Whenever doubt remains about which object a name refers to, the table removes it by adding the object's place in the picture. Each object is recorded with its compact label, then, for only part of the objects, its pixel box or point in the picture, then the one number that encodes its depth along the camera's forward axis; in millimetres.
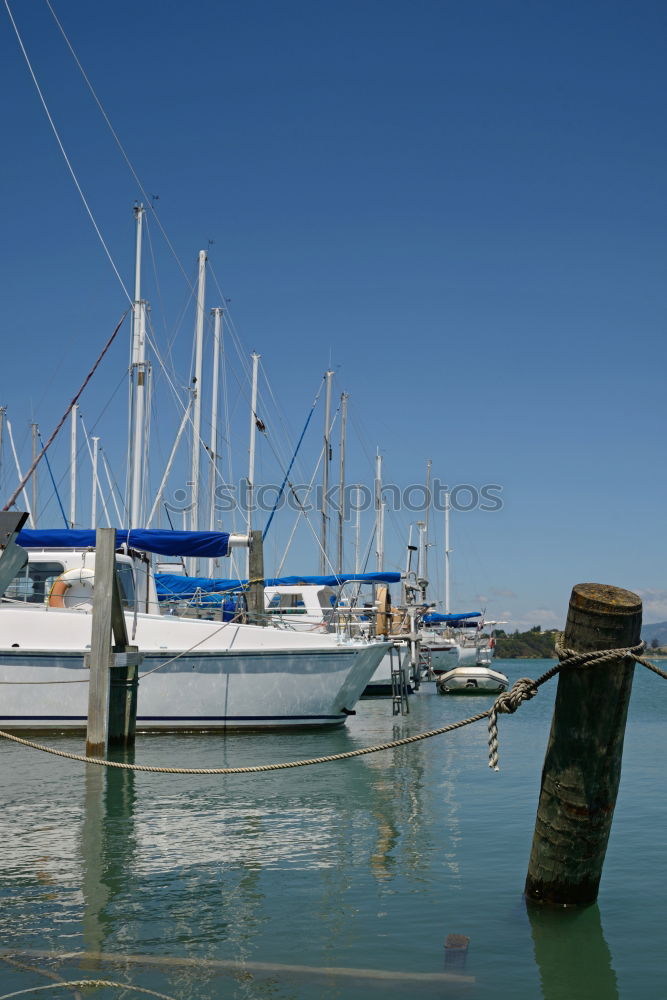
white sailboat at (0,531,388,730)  18250
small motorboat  39562
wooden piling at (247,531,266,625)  22369
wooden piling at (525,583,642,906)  5645
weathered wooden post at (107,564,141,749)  15547
